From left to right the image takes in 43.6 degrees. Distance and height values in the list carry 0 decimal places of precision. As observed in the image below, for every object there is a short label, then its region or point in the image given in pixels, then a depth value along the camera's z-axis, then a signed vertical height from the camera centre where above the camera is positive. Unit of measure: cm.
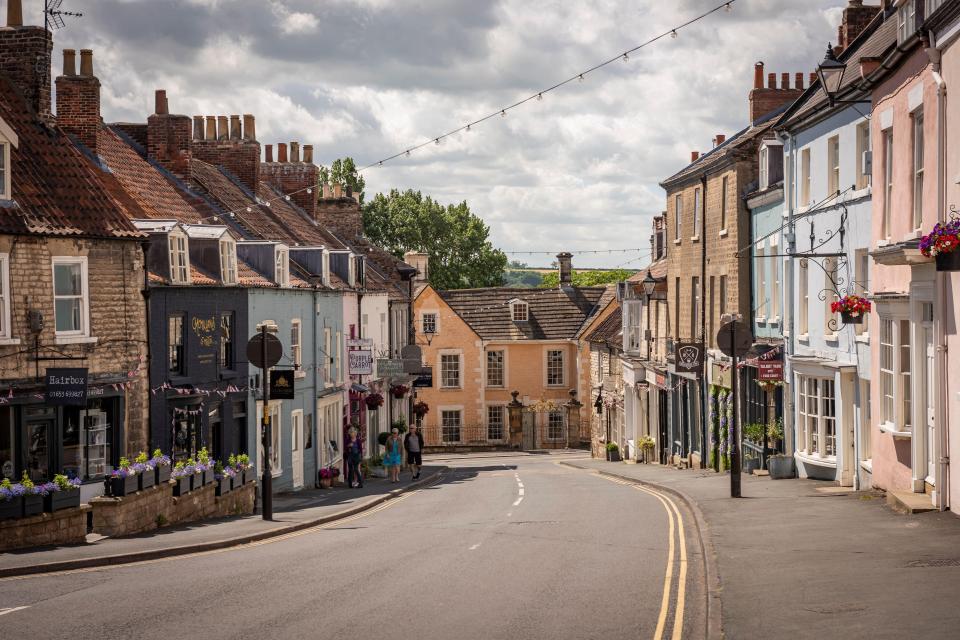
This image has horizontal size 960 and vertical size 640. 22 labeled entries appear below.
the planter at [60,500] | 2080 -300
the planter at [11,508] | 1995 -298
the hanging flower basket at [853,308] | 2331 +22
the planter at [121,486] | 2230 -295
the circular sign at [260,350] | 2567 -50
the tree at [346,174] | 10212 +1293
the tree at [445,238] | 10575 +769
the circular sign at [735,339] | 2603 -41
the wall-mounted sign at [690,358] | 3844 -118
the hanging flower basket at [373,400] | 4607 -288
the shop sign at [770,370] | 3022 -126
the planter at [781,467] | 3027 -371
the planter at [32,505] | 2033 -299
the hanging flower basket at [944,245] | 1645 +102
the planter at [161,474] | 2436 -299
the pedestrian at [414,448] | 4178 -433
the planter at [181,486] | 2552 -338
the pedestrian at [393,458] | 4031 -450
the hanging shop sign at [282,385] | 2808 -137
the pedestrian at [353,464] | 3900 -454
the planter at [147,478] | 2347 -299
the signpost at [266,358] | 2503 -68
